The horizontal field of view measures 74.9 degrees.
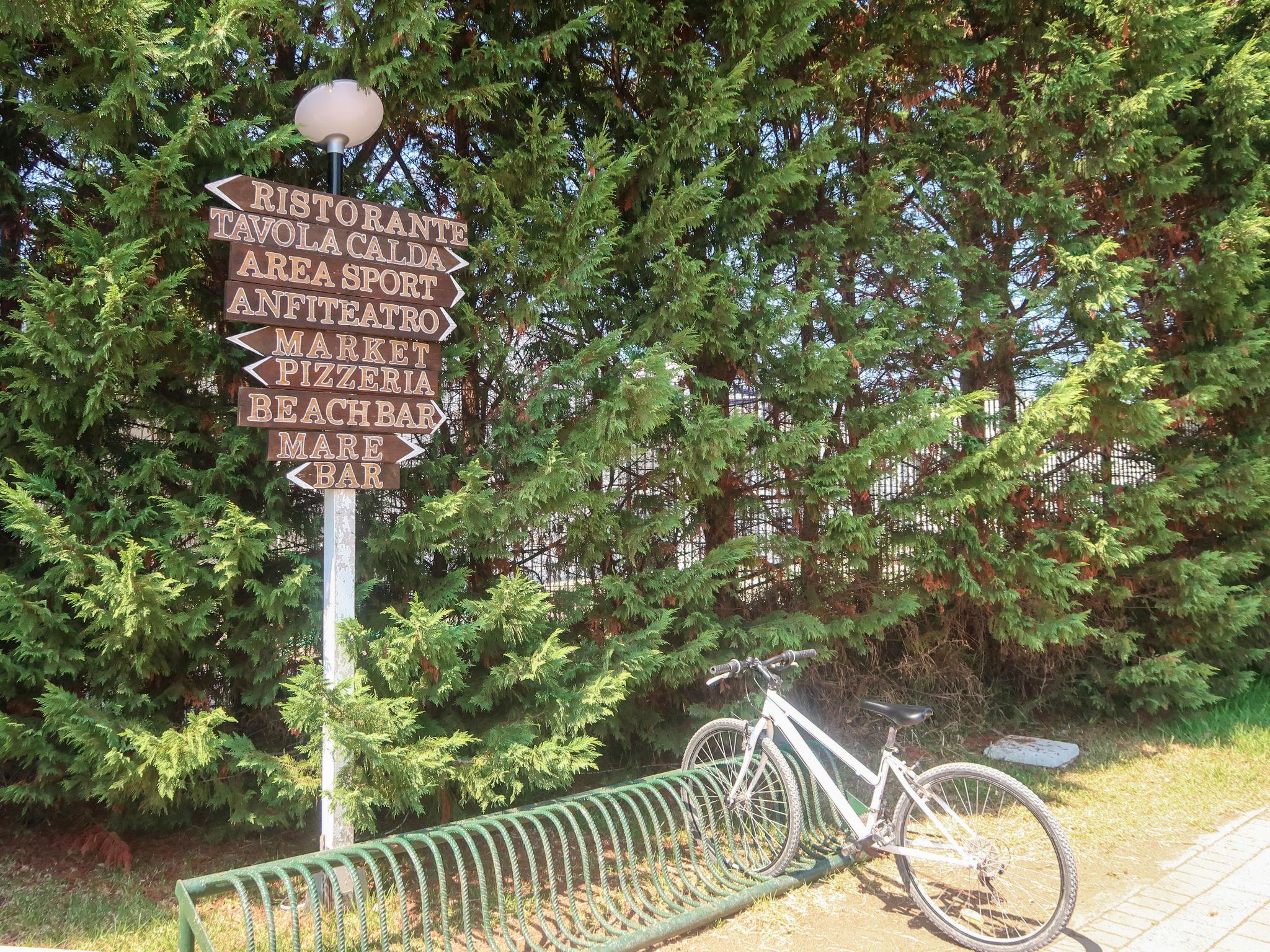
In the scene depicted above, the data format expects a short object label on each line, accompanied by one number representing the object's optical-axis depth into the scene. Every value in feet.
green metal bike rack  10.03
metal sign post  11.44
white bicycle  11.13
